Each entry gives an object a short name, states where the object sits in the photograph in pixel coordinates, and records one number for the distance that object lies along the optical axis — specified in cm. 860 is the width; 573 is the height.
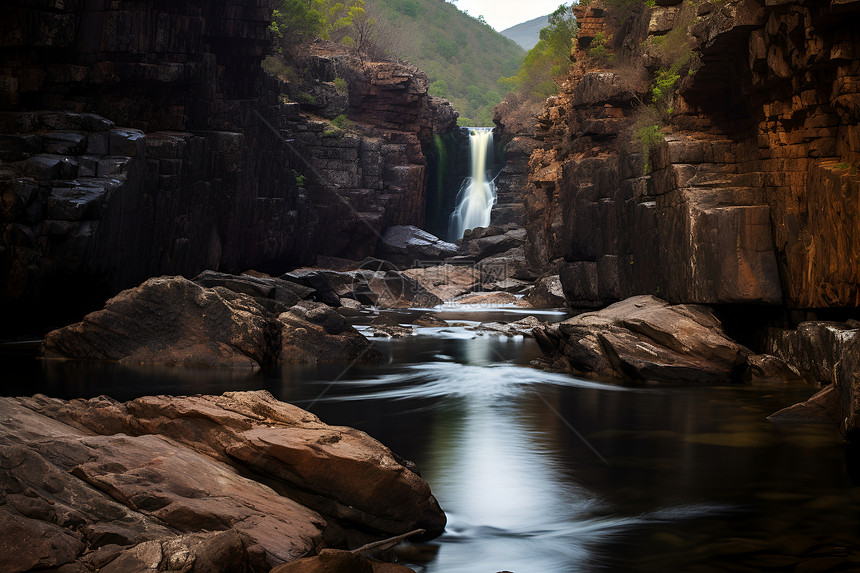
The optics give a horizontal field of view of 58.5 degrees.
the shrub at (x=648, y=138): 1778
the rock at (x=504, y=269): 3809
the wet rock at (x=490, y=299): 3359
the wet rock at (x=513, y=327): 2247
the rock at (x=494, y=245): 4244
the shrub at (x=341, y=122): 4581
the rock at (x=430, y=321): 2448
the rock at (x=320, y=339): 1619
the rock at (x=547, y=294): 3072
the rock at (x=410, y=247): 4400
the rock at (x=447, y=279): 3731
